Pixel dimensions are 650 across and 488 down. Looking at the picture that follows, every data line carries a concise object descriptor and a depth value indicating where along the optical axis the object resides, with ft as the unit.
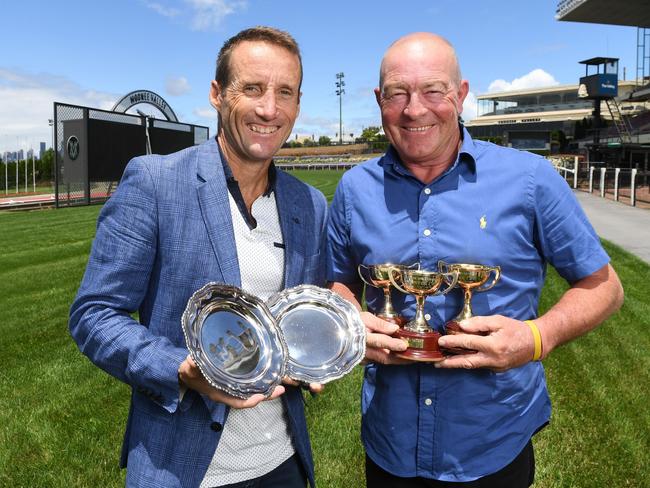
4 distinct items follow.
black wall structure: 81.05
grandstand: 293.02
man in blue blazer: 6.73
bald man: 7.54
